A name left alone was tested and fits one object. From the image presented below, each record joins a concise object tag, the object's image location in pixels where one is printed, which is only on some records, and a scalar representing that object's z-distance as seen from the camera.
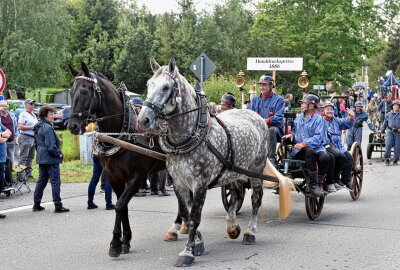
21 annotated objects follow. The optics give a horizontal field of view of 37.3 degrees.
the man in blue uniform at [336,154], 10.16
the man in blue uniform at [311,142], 9.38
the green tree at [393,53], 74.06
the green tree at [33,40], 44.06
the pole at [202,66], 16.06
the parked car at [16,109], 17.38
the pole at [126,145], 7.13
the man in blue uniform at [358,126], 18.21
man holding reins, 9.40
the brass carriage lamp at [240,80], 12.98
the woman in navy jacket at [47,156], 10.52
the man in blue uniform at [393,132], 18.14
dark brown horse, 7.17
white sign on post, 13.62
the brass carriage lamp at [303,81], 11.36
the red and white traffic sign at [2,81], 13.53
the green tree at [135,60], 44.47
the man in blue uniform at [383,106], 23.62
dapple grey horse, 6.48
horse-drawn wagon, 9.31
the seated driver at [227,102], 10.30
